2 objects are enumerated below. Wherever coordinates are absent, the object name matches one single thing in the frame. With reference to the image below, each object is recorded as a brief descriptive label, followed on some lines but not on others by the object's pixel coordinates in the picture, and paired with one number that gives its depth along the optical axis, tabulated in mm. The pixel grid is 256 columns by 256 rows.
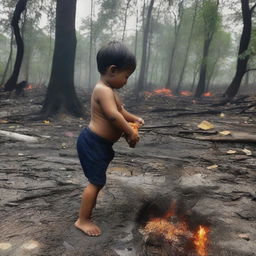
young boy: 2271
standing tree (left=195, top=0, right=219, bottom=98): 17156
